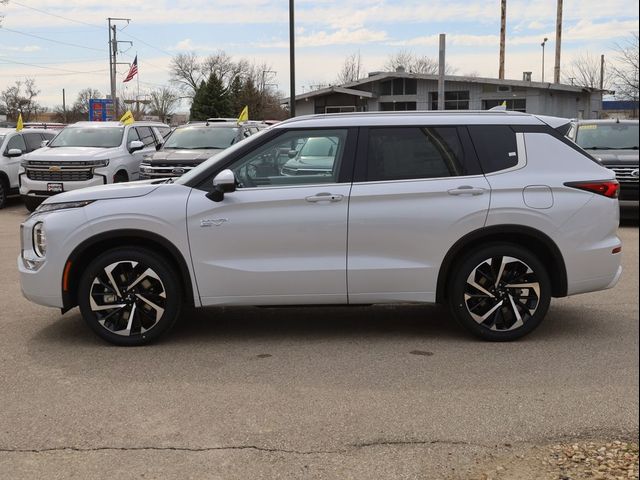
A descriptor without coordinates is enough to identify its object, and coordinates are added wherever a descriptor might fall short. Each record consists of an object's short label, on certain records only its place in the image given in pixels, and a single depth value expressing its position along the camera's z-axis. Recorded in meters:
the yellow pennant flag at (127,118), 17.77
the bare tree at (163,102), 81.24
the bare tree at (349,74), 53.03
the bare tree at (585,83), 33.09
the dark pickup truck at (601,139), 6.98
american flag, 38.00
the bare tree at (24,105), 37.77
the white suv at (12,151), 16.38
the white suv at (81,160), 14.62
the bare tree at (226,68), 61.97
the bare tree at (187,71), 71.31
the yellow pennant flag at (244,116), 19.49
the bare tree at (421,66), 47.75
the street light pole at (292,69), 22.19
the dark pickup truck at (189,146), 13.95
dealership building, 37.53
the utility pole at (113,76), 47.13
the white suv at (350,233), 5.30
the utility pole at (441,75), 17.72
